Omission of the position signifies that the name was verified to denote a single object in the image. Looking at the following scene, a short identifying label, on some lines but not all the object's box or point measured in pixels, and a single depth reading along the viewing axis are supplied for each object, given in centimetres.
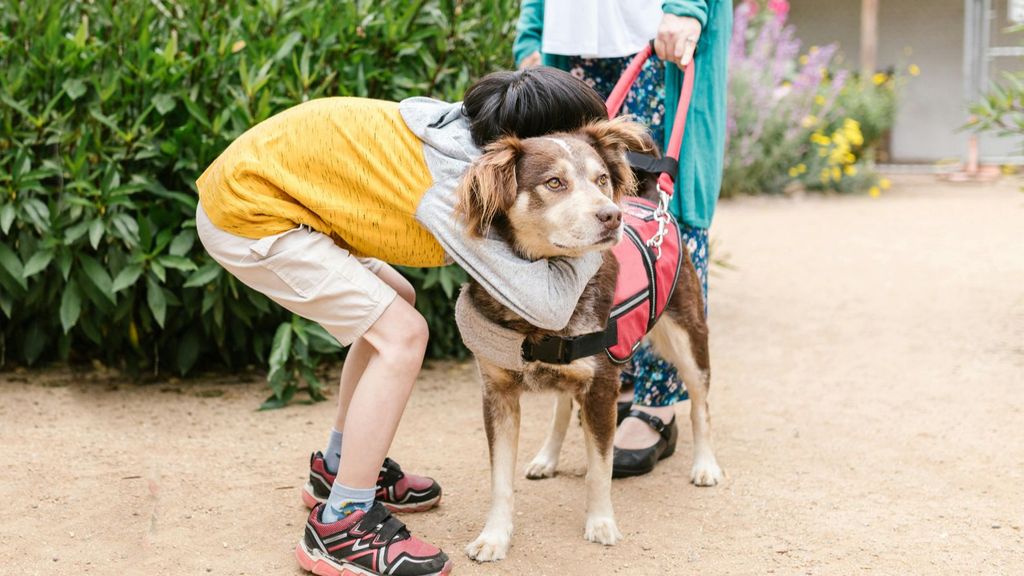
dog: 268
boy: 277
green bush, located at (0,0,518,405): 443
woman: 373
